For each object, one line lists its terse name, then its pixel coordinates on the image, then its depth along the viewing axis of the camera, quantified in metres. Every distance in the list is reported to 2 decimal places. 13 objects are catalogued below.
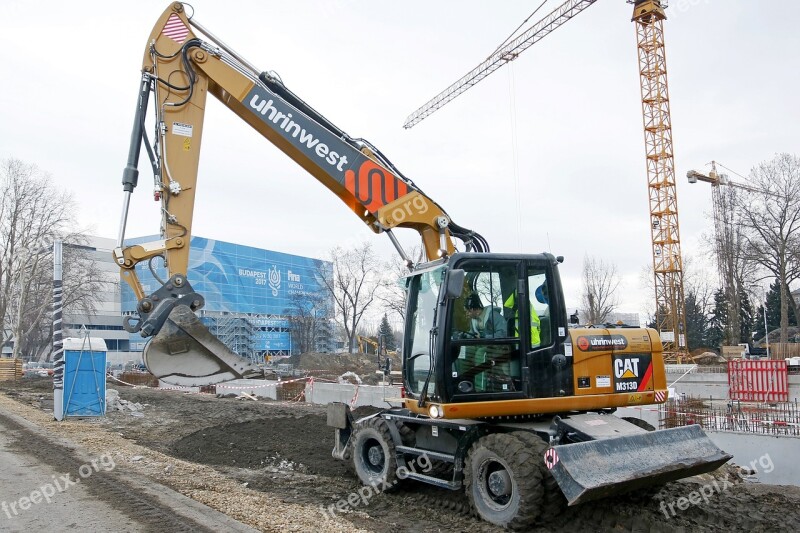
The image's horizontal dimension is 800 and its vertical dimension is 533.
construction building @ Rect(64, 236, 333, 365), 56.66
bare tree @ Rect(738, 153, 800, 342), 35.50
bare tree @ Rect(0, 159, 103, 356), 36.06
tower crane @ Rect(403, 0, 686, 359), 39.59
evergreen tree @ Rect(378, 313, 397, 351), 58.21
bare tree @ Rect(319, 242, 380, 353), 50.09
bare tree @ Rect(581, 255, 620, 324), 42.50
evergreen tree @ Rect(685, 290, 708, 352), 53.22
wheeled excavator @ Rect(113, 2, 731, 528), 6.03
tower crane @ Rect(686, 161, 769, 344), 44.38
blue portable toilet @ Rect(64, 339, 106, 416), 13.33
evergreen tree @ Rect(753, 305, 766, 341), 50.66
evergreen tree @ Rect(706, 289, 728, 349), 51.99
